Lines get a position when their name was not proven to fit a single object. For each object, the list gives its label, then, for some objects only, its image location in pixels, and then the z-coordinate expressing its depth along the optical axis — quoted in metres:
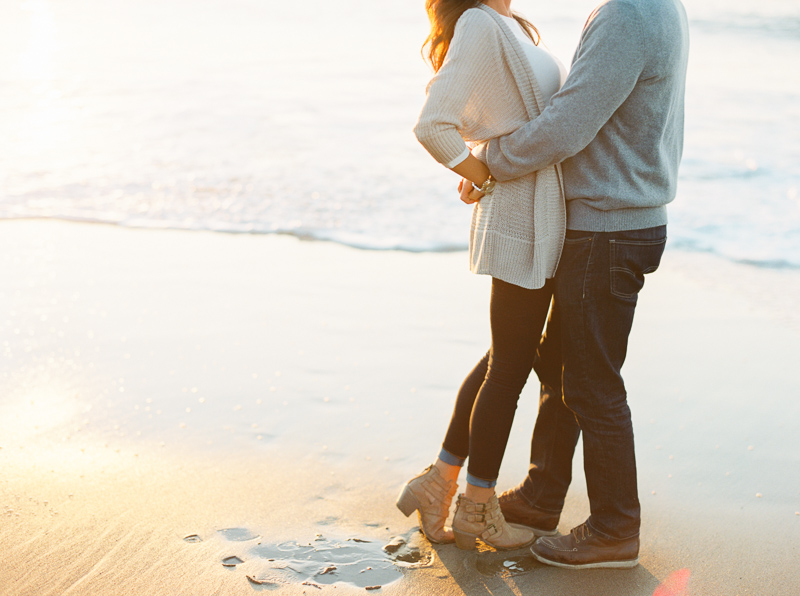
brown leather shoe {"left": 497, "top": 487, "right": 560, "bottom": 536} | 2.16
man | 1.62
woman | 1.74
